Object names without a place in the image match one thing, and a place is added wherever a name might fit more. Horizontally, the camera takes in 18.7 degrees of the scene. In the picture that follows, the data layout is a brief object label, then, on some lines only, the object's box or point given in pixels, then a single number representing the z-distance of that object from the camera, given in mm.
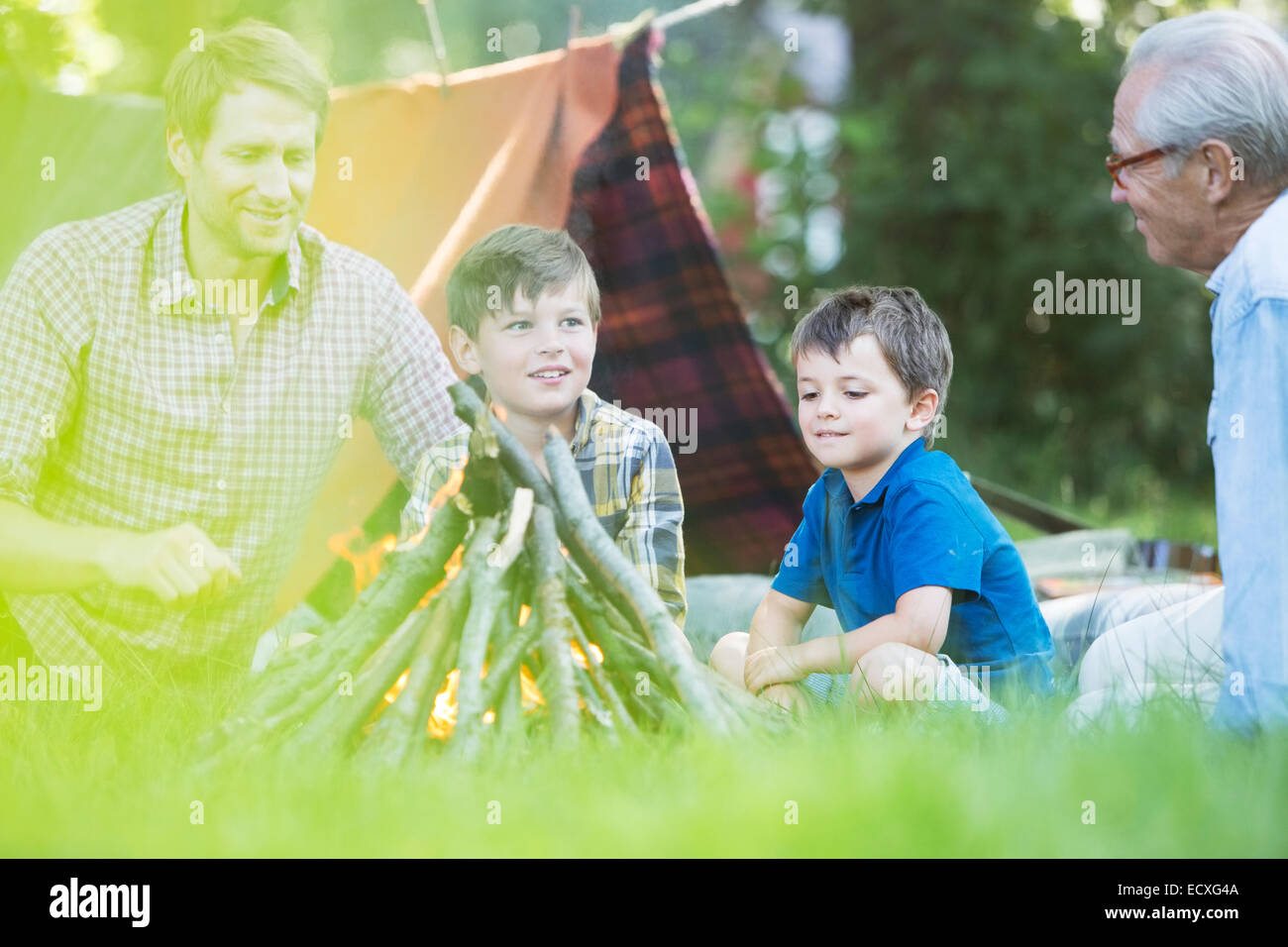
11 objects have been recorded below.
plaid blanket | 4593
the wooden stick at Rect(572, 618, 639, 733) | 3858
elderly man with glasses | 3763
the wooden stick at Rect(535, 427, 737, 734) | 3838
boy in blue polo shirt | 3895
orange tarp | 4425
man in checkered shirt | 4042
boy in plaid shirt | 3986
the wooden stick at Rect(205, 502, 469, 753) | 3861
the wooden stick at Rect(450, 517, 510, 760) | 3813
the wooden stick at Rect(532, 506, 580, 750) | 3821
